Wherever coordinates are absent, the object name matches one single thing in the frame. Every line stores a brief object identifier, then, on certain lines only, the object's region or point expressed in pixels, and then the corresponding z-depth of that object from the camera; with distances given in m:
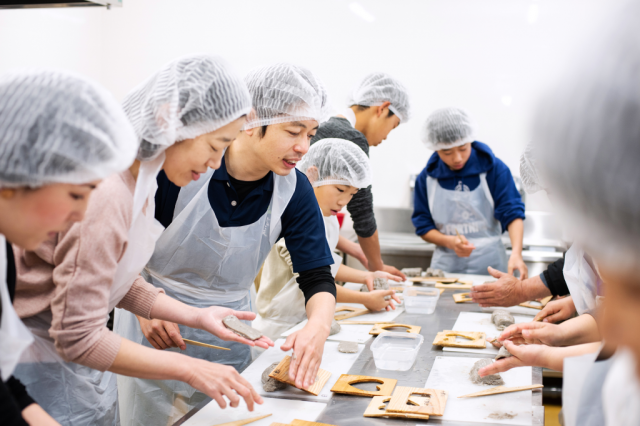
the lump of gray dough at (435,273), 3.21
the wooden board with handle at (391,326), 2.11
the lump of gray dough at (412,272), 3.26
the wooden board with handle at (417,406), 1.36
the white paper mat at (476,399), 1.36
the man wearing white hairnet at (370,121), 3.12
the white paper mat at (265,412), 1.35
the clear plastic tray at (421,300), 2.45
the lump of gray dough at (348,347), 1.87
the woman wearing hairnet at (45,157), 0.82
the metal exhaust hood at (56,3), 1.91
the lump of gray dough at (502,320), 2.17
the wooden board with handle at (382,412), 1.35
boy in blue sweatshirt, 3.32
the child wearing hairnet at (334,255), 2.30
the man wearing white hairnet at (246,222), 1.76
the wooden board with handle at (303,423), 1.30
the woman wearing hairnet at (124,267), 1.11
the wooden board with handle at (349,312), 2.38
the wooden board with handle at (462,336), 1.90
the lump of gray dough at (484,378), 1.56
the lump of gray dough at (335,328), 2.09
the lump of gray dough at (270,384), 1.53
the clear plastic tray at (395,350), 1.71
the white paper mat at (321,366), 1.51
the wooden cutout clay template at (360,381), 1.50
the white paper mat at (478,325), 1.90
